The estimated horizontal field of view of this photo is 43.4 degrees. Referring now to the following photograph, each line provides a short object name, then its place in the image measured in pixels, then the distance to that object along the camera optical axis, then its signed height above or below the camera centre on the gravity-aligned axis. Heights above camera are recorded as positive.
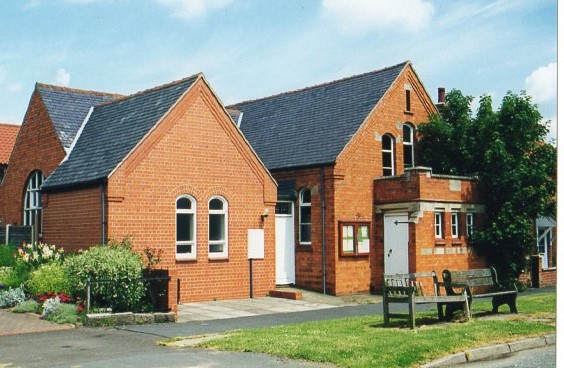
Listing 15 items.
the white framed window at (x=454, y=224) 25.14 +0.68
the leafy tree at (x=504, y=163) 25.17 +2.93
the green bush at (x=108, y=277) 16.22 -0.72
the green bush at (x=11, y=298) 17.70 -1.27
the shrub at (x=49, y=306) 15.99 -1.34
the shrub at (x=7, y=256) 20.31 -0.26
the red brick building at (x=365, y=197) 23.53 +1.61
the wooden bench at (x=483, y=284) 14.80 -0.90
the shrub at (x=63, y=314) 15.46 -1.50
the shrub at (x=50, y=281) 17.16 -0.83
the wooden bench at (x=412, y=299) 13.54 -1.09
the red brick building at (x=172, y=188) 19.84 +1.70
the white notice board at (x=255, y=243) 21.97 +0.06
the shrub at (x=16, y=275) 18.55 -0.74
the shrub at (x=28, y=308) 16.92 -1.45
